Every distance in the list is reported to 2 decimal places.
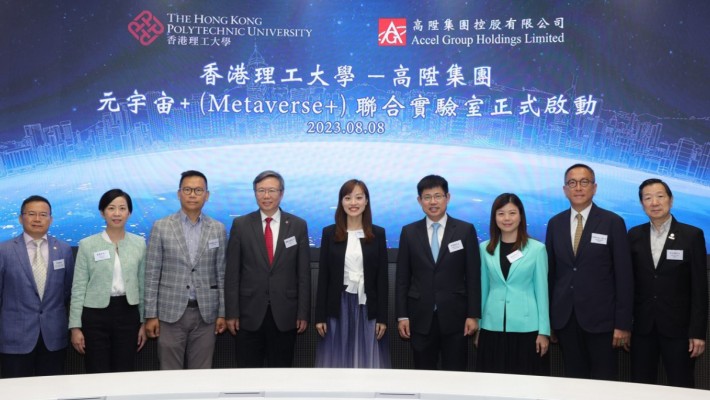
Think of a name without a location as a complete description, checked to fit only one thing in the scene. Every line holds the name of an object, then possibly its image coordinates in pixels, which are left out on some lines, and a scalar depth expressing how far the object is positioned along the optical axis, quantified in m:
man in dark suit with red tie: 4.42
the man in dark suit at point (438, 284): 4.30
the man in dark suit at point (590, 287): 4.26
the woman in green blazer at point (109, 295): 4.32
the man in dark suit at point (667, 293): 4.25
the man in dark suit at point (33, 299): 4.31
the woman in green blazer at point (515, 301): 4.15
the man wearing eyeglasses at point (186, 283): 4.40
